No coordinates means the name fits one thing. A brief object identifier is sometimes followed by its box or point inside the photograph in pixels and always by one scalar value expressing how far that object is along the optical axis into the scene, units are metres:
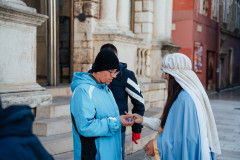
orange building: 16.14
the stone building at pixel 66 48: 4.35
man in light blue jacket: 2.35
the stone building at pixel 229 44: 22.37
